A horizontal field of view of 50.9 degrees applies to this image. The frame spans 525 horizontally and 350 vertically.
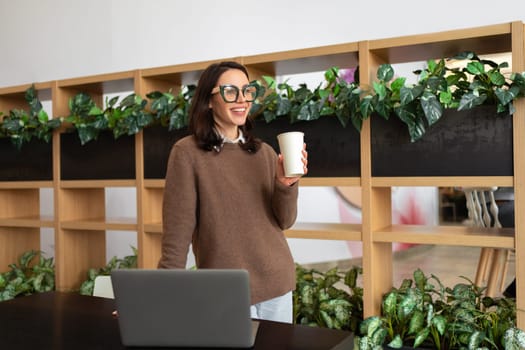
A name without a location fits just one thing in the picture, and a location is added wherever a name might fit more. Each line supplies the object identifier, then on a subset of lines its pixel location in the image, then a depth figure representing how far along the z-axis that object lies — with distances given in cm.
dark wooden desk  107
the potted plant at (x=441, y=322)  245
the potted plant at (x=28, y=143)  362
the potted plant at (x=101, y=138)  323
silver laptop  101
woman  165
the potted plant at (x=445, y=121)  238
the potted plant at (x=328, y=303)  279
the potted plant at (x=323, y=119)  266
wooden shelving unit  240
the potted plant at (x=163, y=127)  306
